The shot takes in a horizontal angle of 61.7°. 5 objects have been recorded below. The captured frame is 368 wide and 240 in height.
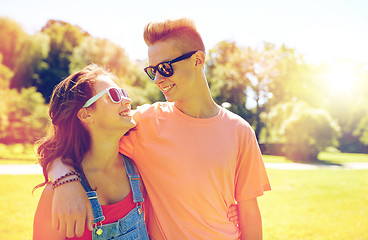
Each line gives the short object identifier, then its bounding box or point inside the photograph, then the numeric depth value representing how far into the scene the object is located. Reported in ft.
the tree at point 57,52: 93.91
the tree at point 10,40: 83.46
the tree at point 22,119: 54.34
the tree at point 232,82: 105.40
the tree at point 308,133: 70.49
